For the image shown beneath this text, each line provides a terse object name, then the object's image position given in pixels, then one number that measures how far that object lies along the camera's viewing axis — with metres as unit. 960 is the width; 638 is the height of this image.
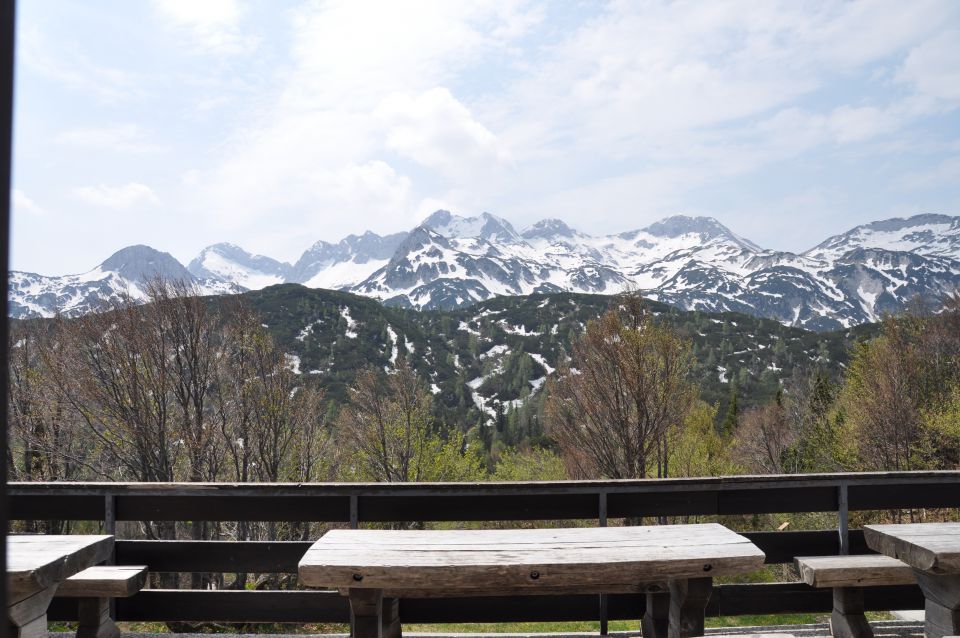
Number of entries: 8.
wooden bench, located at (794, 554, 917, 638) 4.16
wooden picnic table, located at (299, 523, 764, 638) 3.31
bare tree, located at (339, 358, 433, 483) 34.81
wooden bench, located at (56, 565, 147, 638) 3.98
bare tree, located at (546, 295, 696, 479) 23.27
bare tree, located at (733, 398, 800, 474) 57.56
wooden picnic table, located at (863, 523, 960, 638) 3.64
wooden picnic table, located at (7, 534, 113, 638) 3.25
